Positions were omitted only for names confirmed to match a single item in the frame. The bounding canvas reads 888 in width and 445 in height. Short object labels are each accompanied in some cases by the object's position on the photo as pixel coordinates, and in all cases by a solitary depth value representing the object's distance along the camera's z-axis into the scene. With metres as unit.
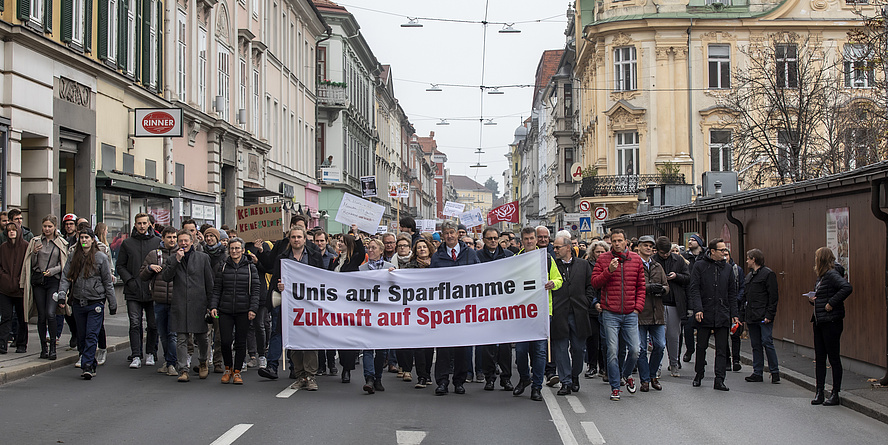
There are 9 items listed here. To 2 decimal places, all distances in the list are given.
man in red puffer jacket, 10.82
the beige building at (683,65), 42.12
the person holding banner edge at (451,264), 10.90
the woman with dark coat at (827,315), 10.20
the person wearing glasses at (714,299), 11.73
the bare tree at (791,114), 27.11
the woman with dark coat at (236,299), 11.24
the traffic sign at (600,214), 31.81
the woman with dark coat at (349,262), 11.78
